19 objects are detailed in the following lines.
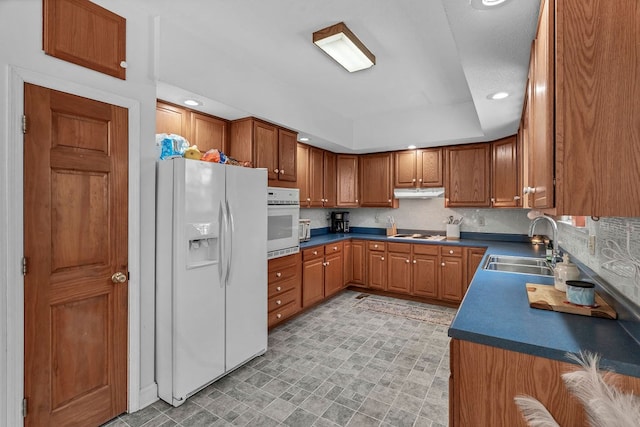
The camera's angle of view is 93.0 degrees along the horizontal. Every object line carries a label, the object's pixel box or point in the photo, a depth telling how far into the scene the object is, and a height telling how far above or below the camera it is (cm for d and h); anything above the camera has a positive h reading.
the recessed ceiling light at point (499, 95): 228 +90
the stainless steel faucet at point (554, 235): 209 -16
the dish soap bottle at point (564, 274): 163 -33
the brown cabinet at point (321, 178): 426 +52
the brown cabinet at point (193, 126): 248 +78
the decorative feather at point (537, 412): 77 -53
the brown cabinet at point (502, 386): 106 -65
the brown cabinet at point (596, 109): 79 +28
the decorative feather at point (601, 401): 67 -44
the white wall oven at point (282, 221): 303 -8
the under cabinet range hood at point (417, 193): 428 +29
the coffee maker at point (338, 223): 514 -17
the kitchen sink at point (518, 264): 254 -47
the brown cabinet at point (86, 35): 163 +103
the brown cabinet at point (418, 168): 429 +65
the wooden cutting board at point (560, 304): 133 -43
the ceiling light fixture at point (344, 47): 215 +126
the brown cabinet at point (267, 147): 297 +69
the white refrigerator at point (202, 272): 203 -43
